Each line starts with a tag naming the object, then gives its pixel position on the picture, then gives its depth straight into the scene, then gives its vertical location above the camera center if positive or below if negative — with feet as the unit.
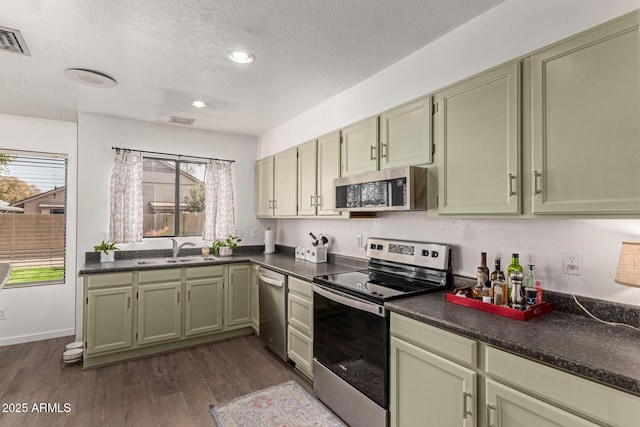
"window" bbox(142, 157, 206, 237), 13.28 +0.81
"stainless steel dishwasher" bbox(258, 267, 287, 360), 10.14 -3.02
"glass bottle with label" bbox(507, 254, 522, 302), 5.76 -0.86
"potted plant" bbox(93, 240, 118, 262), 11.50 -1.21
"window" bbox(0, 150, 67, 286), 12.02 -0.03
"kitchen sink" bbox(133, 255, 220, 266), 11.72 -1.61
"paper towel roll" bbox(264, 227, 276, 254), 14.51 -1.11
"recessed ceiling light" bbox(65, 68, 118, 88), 8.41 +3.64
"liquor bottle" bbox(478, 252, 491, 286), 6.14 -0.96
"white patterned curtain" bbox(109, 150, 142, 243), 12.12 +0.67
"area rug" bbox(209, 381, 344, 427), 7.47 -4.62
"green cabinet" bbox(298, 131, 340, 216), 9.84 +1.37
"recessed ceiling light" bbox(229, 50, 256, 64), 7.59 +3.73
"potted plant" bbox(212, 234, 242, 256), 13.58 -1.21
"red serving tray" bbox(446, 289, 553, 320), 5.15 -1.51
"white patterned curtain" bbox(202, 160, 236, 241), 13.99 +0.63
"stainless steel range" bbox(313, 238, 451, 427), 6.50 -2.27
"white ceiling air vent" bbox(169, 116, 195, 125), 12.43 +3.67
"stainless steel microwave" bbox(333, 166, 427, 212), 6.88 +0.61
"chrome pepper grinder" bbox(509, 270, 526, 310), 5.38 -1.24
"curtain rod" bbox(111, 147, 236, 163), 12.30 +2.49
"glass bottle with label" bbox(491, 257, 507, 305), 5.57 -1.24
